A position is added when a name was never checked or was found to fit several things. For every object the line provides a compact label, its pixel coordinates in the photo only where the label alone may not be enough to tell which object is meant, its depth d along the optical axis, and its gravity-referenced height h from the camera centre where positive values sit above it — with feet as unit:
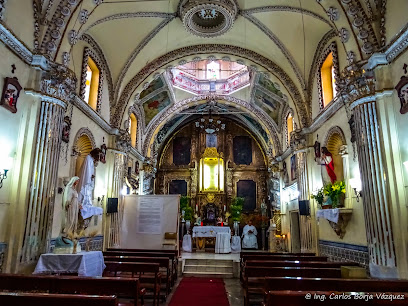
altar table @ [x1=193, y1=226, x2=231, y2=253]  49.75 -1.22
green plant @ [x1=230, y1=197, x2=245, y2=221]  66.08 +3.86
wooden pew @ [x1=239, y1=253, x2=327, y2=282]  27.45 -2.66
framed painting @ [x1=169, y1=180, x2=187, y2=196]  72.38 +8.98
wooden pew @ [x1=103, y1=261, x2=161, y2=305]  20.31 -2.64
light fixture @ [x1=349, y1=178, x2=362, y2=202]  26.48 +3.39
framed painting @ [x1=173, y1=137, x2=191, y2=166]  74.69 +17.59
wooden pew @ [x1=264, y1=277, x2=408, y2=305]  14.49 -2.61
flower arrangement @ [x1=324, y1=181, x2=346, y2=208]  29.07 +3.21
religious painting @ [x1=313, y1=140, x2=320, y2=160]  36.24 +8.81
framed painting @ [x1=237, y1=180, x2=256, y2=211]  70.23 +7.57
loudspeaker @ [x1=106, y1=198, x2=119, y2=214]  37.99 +2.49
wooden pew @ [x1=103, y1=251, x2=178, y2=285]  28.69 -2.48
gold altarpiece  69.77 +12.58
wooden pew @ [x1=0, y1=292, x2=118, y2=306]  10.66 -2.38
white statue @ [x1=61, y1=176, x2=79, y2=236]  22.85 +1.30
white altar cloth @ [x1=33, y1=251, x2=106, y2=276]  20.10 -2.30
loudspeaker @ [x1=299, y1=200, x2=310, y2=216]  37.47 +2.23
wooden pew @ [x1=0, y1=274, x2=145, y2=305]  14.30 -2.54
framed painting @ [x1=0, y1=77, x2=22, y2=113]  20.83 +8.77
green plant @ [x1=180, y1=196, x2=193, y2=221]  64.39 +3.80
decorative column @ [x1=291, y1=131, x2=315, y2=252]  37.17 +5.21
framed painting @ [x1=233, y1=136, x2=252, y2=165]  74.13 +17.66
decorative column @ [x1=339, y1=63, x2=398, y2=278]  21.47 +4.04
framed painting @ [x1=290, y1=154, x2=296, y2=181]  45.71 +8.67
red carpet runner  22.28 -5.16
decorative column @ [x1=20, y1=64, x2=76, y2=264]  22.29 +4.88
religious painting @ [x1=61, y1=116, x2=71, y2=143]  28.45 +8.74
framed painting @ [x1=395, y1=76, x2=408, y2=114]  20.81 +8.72
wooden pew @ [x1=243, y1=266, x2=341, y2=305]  20.07 -2.79
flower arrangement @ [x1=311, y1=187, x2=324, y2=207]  31.22 +2.89
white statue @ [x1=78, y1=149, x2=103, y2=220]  27.94 +3.44
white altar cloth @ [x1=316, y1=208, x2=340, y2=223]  28.40 +1.21
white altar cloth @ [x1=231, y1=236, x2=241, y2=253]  53.83 -2.97
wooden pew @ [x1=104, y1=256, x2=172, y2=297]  24.21 -2.41
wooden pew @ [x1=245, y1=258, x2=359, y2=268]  22.36 -2.58
